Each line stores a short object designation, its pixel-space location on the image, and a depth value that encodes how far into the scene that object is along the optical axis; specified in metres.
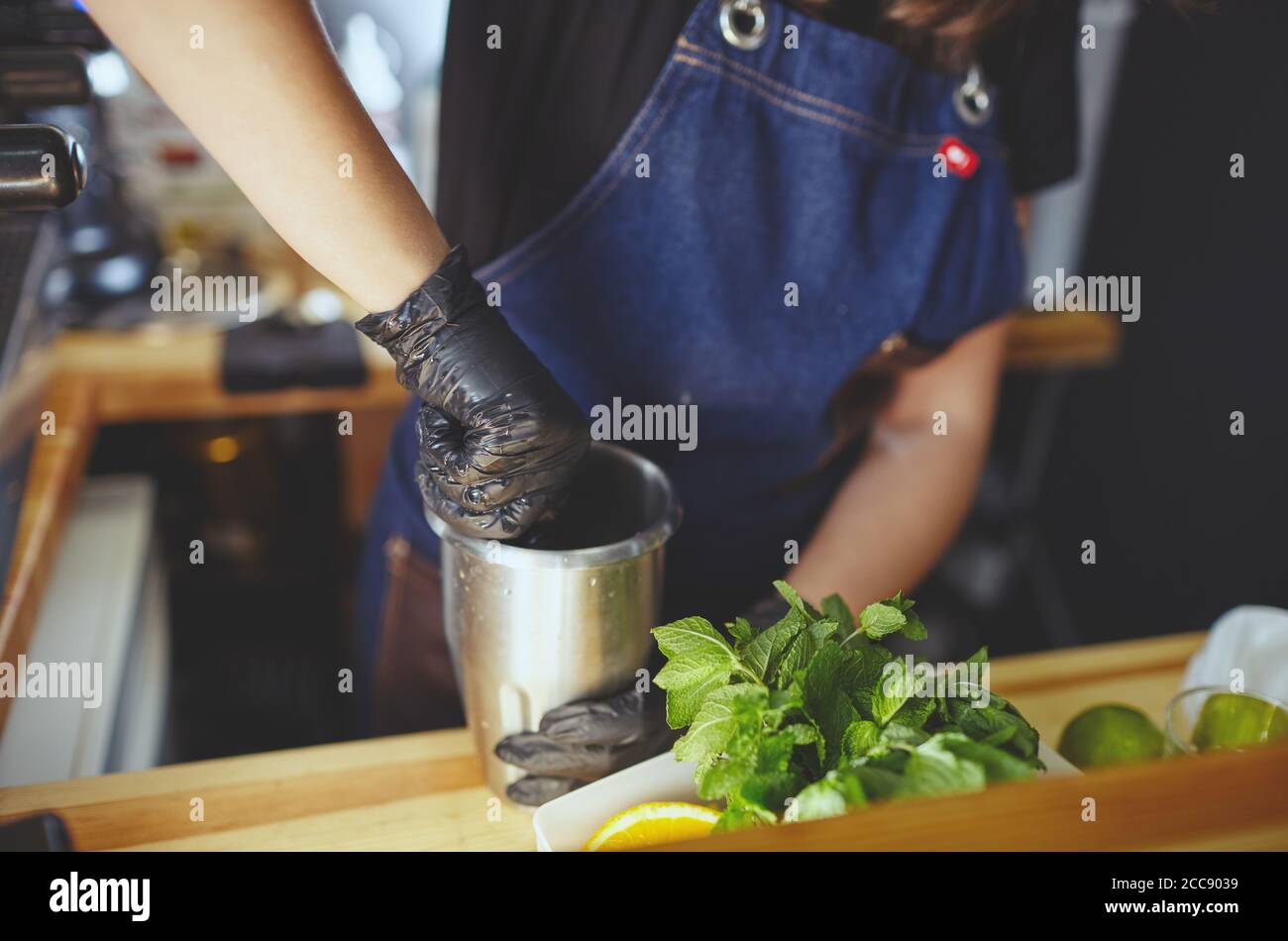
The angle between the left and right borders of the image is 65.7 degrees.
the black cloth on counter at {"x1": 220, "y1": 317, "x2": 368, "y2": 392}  1.68
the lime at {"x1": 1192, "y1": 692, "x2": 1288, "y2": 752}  0.74
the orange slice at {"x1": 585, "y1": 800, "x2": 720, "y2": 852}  0.67
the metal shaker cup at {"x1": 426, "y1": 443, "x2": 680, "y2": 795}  0.72
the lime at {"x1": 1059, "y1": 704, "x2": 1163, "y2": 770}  0.77
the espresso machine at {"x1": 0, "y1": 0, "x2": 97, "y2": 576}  0.67
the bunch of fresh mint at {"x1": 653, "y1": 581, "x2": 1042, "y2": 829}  0.58
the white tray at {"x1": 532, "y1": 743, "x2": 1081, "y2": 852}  0.70
